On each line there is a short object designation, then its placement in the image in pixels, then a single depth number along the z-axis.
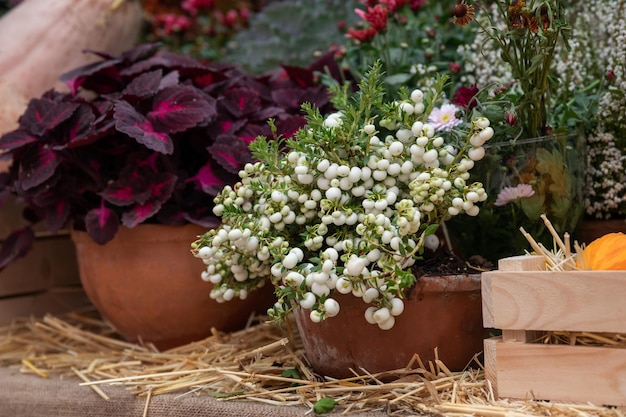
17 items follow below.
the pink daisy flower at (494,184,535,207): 1.59
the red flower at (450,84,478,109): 1.62
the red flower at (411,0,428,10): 1.94
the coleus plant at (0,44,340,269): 1.77
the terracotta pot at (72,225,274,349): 1.81
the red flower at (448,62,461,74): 1.81
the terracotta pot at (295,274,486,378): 1.54
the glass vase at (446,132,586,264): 1.59
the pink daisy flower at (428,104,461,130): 1.60
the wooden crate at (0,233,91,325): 2.09
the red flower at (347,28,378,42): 1.83
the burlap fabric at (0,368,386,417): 1.54
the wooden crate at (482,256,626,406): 1.44
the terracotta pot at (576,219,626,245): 1.72
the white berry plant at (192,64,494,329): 1.49
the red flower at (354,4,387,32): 1.80
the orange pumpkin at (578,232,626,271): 1.49
